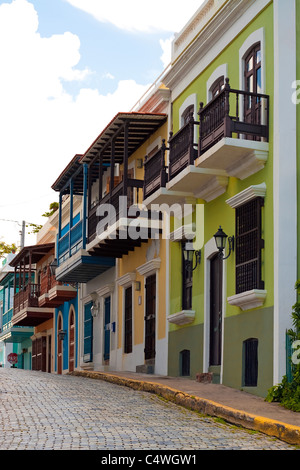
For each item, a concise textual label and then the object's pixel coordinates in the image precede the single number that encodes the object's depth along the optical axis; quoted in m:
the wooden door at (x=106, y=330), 24.81
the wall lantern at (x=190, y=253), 17.60
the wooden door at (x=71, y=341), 29.39
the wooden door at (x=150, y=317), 20.50
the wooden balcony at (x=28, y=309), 32.69
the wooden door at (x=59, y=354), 31.70
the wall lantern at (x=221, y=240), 15.42
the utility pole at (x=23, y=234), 48.81
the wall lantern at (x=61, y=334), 30.14
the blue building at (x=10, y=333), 38.11
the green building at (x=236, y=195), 13.99
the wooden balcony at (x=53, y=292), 29.33
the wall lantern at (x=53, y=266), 28.44
